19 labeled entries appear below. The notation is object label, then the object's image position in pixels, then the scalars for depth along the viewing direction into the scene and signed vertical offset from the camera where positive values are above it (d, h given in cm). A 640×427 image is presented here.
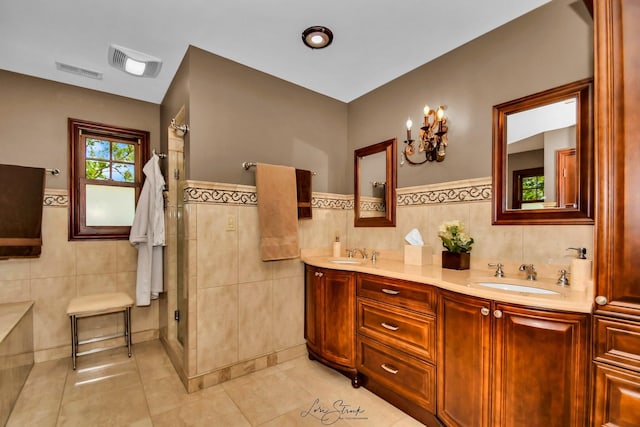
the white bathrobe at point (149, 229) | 262 -15
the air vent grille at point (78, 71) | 239 +116
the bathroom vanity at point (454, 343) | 120 -68
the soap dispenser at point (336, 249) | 278 -35
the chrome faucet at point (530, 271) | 168 -34
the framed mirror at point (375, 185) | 259 +25
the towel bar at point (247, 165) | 238 +38
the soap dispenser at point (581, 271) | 145 -29
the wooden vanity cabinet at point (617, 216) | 102 -1
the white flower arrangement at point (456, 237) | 196 -17
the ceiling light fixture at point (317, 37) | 199 +120
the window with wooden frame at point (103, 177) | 272 +33
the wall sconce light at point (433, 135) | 218 +57
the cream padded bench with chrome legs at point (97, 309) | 241 -80
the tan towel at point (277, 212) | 234 +0
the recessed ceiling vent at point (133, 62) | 218 +115
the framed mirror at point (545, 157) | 158 +32
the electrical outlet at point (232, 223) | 229 -9
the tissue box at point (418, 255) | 213 -31
